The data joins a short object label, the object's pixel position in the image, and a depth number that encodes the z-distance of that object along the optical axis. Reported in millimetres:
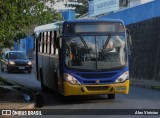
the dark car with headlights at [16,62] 31813
